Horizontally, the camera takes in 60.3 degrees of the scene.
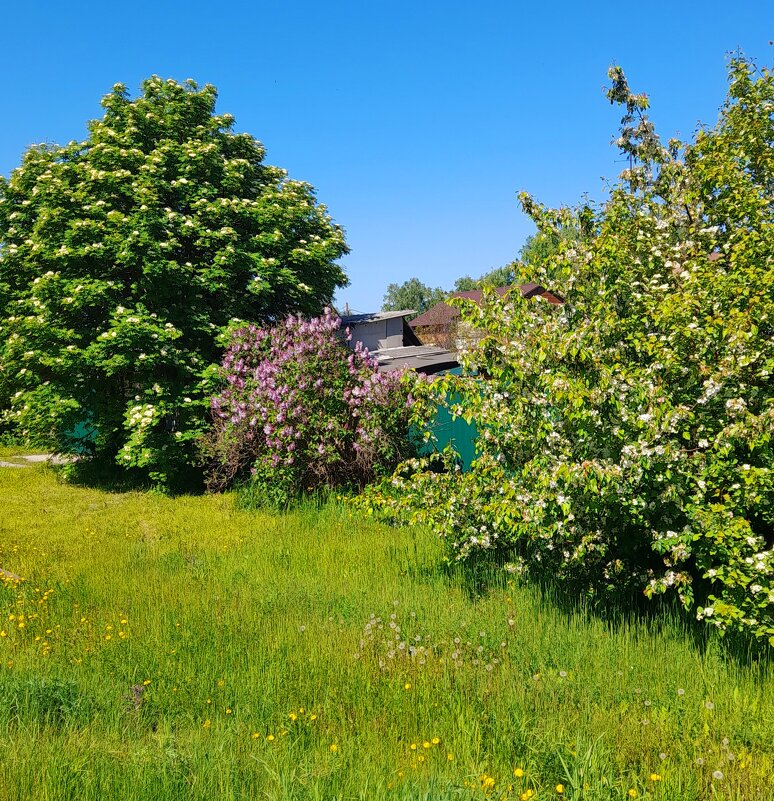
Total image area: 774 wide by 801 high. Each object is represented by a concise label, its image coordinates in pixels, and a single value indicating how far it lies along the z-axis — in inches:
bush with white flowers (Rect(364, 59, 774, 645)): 194.7
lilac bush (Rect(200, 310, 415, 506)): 433.1
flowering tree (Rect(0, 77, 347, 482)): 491.5
